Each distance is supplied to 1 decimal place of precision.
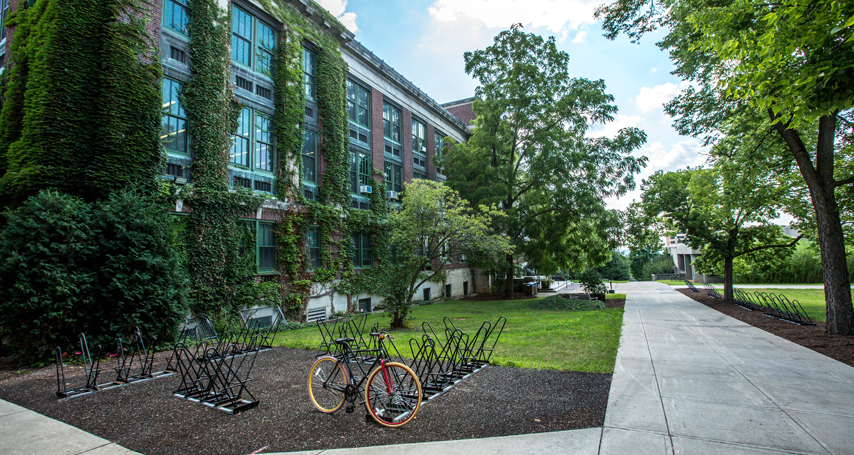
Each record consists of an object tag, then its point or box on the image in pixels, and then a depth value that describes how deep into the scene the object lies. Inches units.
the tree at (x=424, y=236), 554.6
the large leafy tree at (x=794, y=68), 215.8
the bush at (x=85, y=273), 339.9
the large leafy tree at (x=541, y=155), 899.4
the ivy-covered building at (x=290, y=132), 526.0
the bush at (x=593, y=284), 932.0
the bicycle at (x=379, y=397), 198.5
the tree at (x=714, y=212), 631.2
